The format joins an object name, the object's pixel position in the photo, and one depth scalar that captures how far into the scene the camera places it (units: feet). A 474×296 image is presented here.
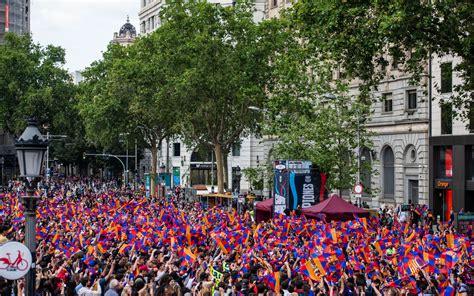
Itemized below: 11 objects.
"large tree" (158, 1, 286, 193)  170.60
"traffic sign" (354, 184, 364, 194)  123.65
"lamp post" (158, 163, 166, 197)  214.57
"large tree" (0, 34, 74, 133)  297.74
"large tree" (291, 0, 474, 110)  78.43
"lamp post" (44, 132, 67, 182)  288.88
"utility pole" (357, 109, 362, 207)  127.49
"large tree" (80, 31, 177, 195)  192.34
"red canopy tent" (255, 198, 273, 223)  111.04
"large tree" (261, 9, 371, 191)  129.18
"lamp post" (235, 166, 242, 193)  191.83
